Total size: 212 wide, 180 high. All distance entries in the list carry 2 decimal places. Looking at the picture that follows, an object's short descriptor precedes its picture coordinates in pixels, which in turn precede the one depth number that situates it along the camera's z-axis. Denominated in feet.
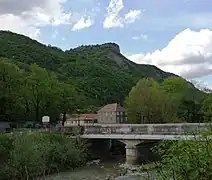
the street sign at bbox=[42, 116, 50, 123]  93.16
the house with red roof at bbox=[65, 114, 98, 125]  185.41
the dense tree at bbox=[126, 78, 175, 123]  116.47
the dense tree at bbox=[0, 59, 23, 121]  90.48
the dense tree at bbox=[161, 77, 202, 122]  133.31
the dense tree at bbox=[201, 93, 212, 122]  117.36
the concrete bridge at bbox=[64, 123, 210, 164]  75.01
